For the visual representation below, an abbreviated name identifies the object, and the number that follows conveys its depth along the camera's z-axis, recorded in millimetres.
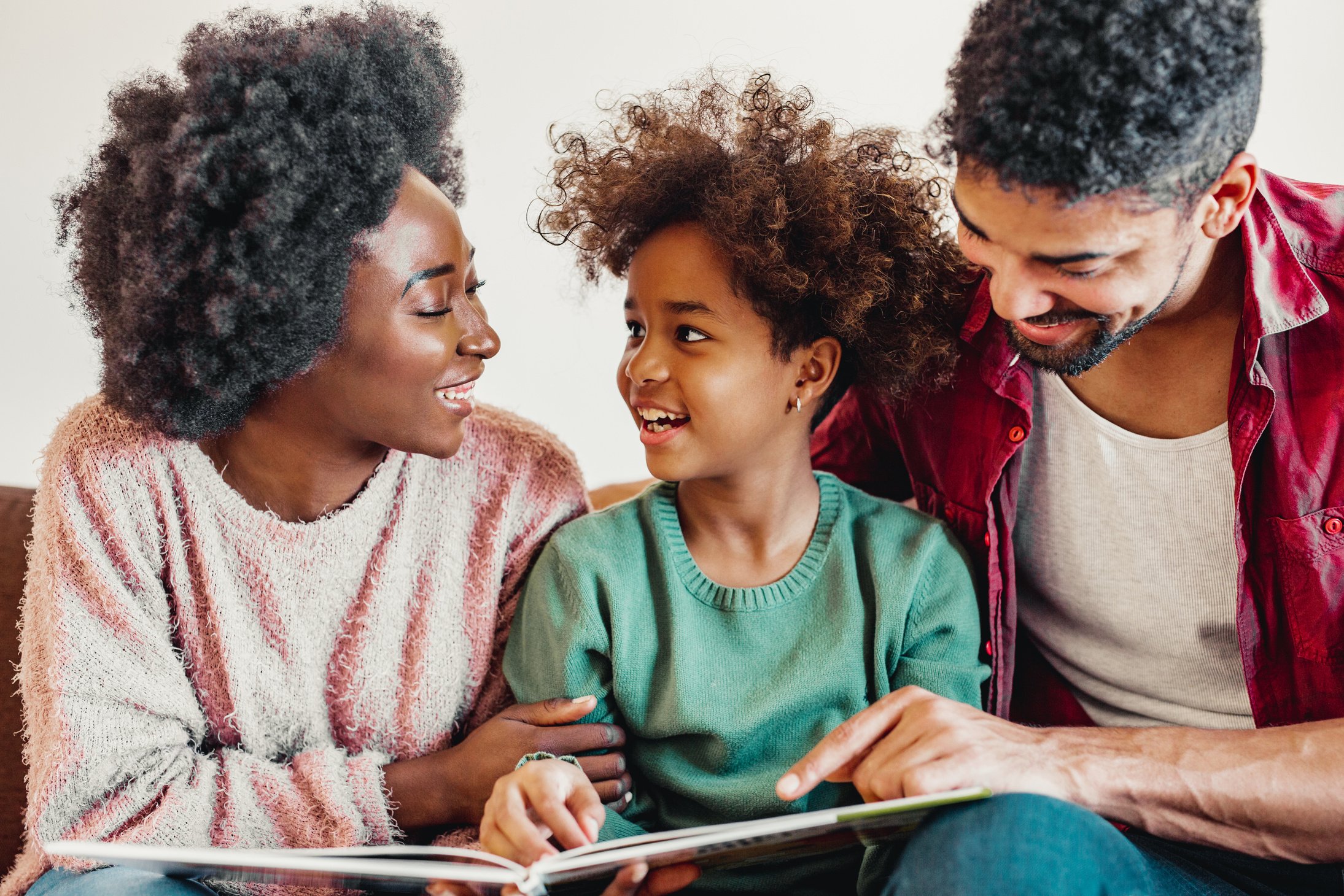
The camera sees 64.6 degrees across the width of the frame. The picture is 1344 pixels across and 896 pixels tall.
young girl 1424
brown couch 1646
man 1086
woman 1289
